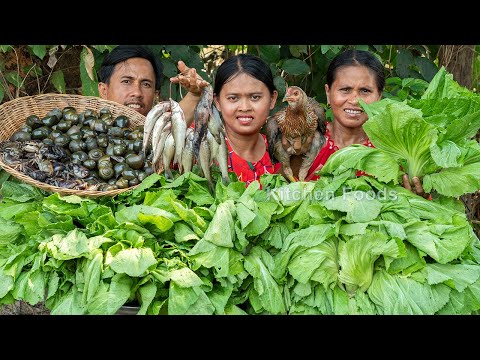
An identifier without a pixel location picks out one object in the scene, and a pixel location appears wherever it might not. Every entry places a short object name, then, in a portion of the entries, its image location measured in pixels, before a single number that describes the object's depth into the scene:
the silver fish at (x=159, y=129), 3.18
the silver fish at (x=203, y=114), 3.14
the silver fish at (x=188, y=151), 3.22
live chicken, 3.38
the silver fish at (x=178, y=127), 3.15
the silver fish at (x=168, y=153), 3.19
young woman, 3.59
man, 4.26
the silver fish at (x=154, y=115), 3.19
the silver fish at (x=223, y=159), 3.21
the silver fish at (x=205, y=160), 3.19
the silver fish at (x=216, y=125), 3.17
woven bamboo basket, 3.84
